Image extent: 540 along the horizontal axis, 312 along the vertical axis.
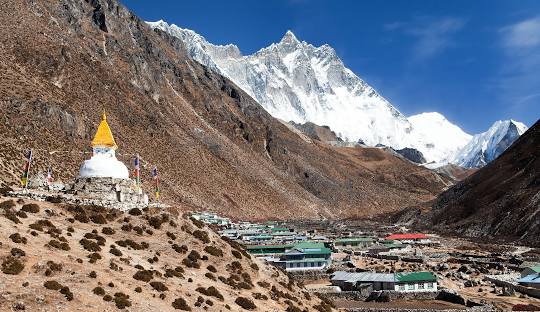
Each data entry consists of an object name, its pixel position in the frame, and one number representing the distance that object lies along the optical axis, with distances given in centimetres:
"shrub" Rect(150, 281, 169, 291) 2980
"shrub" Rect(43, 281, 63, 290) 2556
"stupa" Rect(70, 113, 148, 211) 3993
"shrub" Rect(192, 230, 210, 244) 3959
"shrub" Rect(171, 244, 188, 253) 3697
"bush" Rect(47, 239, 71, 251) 3028
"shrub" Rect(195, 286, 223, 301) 3225
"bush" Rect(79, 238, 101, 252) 3180
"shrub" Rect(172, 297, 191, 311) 2905
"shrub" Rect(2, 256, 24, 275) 2580
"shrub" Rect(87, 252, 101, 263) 3007
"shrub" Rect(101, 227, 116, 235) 3528
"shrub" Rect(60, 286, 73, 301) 2540
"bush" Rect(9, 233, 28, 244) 2905
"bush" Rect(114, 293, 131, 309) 2642
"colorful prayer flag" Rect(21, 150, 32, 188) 3905
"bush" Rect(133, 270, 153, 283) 3016
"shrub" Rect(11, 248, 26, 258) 2735
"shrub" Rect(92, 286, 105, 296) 2666
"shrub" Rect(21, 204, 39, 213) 3409
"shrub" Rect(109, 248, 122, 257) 3250
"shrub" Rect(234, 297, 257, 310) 3309
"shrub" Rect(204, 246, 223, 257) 3862
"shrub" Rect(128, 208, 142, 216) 3888
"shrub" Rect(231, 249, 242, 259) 4050
